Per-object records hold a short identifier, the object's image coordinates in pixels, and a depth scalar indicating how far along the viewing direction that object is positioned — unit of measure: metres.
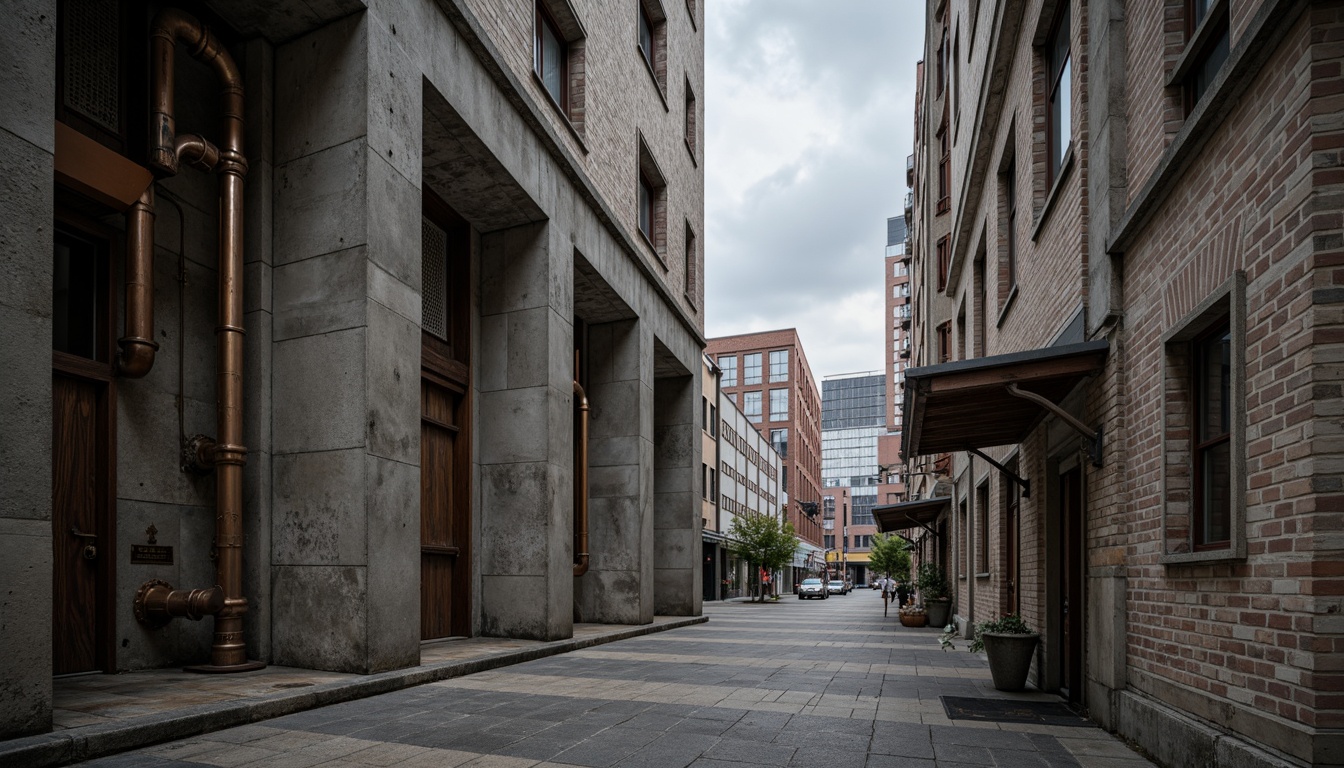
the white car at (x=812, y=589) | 54.41
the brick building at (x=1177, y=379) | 4.11
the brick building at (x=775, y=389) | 86.43
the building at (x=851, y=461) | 131.16
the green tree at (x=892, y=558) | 52.31
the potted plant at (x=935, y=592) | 22.86
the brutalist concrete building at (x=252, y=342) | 5.79
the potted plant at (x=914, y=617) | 22.33
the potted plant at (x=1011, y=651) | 9.30
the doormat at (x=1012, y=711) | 7.64
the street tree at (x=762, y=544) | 41.50
